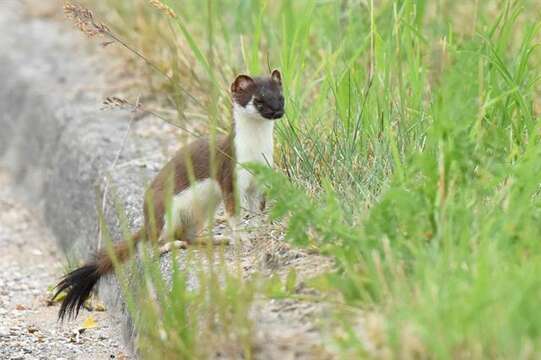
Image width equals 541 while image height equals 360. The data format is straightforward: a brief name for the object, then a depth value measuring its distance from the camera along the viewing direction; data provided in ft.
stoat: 27.22
